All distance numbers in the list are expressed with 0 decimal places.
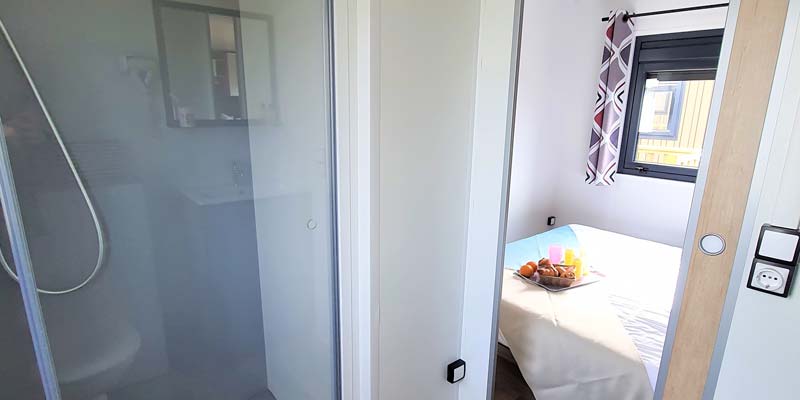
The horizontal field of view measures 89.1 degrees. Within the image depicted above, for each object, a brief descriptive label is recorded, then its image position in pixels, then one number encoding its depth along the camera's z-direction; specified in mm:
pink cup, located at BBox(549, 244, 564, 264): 2275
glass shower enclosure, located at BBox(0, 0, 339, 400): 1006
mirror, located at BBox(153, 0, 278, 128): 1163
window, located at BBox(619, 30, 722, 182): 3113
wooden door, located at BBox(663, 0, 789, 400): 920
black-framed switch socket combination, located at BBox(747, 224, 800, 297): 925
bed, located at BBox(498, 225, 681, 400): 1570
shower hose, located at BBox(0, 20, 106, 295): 954
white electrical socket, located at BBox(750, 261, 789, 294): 943
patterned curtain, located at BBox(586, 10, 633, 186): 3291
